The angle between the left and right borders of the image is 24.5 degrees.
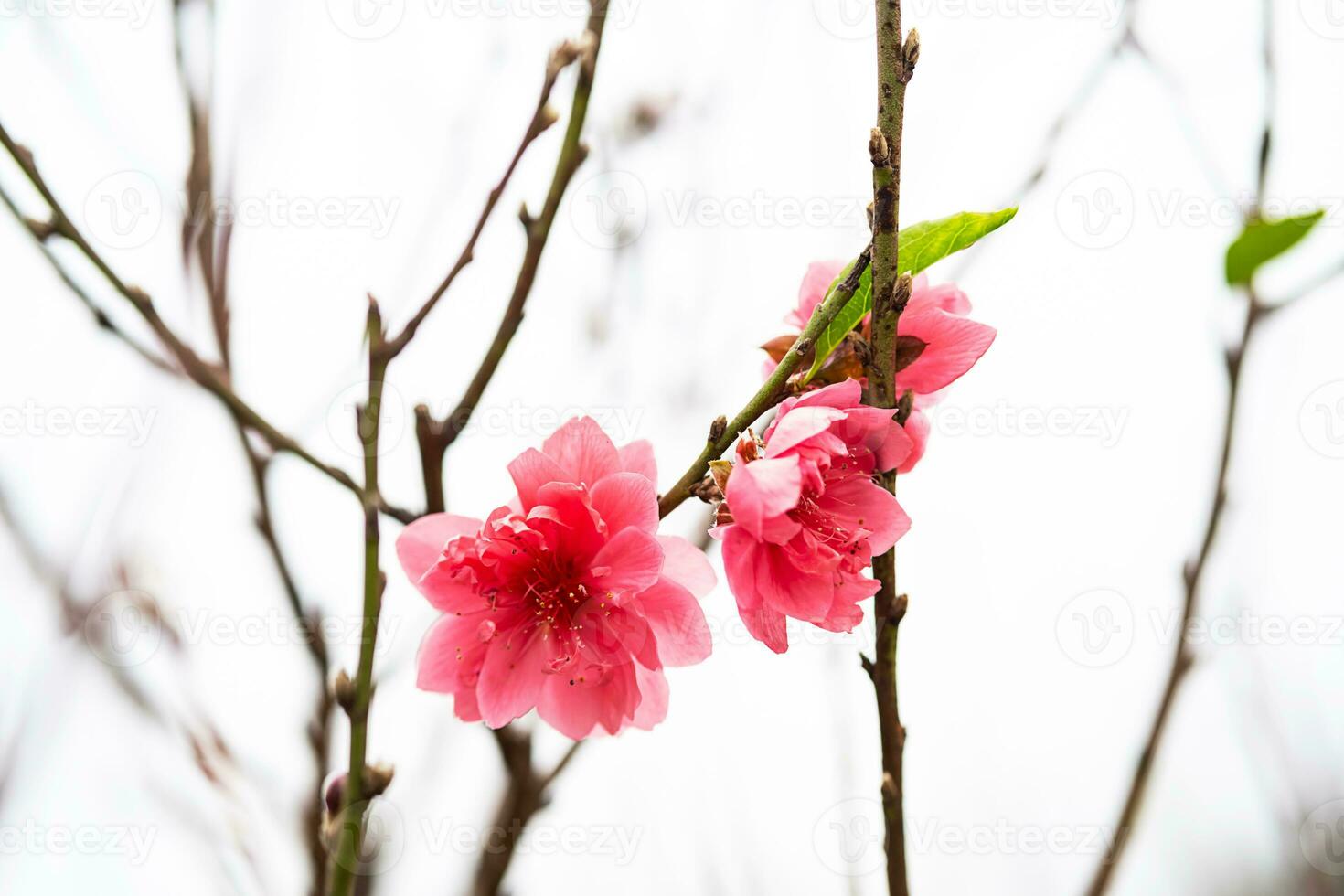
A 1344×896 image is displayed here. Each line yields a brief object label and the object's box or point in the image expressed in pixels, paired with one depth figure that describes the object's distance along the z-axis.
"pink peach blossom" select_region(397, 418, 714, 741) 0.39
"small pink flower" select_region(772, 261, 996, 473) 0.39
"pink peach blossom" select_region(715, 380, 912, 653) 0.38
